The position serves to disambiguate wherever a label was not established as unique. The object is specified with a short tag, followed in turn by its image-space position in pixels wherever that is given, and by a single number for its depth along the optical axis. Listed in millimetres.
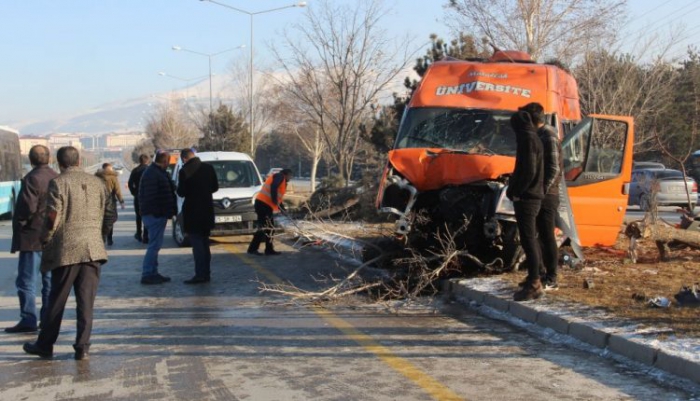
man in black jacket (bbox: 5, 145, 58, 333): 6961
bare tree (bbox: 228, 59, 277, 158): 47719
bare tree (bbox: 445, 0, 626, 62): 24750
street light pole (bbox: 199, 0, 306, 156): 32019
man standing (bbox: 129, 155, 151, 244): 15781
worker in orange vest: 12844
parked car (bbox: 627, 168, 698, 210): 25547
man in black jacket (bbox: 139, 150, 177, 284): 10297
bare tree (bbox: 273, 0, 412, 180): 23391
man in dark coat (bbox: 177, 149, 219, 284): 10211
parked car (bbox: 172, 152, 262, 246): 15023
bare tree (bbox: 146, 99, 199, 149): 64125
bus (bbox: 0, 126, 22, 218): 25391
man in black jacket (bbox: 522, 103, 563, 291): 7793
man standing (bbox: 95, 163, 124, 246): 15009
